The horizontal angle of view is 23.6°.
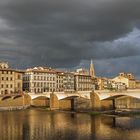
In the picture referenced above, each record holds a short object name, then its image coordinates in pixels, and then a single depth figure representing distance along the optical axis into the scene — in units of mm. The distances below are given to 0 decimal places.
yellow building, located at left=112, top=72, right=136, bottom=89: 185125
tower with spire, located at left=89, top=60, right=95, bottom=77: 173425
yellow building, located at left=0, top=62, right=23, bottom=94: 107938
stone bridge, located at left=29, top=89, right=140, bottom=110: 71862
